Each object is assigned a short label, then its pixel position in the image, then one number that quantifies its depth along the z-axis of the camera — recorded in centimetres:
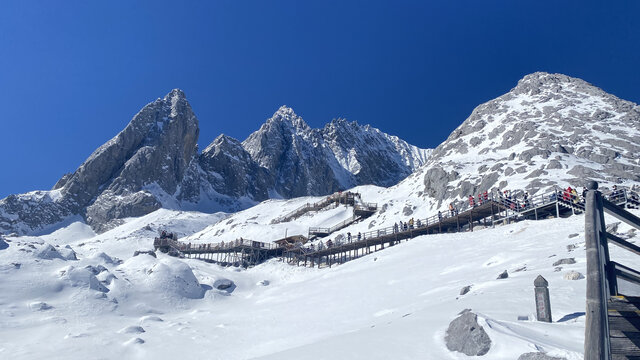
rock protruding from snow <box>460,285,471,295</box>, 1850
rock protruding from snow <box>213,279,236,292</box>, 4219
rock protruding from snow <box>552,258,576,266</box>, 1900
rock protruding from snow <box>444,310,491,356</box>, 1035
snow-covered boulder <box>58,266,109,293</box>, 3462
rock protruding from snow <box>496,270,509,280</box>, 1950
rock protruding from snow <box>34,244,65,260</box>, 3872
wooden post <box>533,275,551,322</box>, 1177
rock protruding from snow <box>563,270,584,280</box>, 1603
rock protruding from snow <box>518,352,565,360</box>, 863
